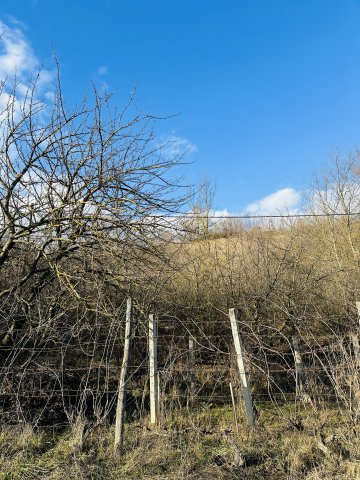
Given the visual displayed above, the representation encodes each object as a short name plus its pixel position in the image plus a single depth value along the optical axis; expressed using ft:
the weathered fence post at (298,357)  19.62
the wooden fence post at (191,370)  20.15
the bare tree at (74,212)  18.67
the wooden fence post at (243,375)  17.24
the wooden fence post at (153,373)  17.19
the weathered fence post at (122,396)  13.99
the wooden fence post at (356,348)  14.65
